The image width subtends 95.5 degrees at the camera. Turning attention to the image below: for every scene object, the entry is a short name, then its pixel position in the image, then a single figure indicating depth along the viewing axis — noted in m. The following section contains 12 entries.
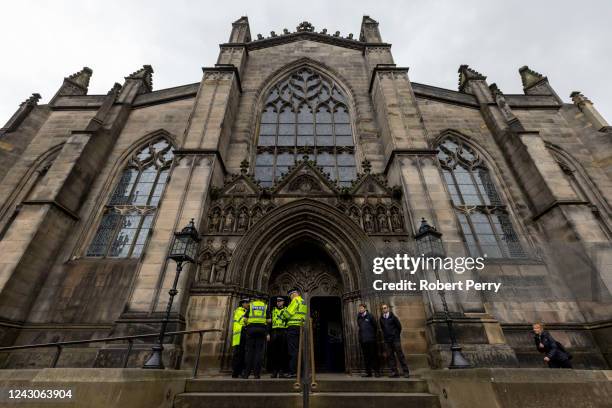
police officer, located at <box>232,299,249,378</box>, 6.11
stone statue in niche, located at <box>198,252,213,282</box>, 7.59
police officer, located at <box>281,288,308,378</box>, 5.79
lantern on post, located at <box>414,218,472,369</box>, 6.55
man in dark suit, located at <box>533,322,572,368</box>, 5.34
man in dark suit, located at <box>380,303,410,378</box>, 5.86
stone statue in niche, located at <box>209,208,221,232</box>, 8.47
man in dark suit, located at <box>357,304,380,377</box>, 6.28
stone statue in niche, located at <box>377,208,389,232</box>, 8.47
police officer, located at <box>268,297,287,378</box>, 6.14
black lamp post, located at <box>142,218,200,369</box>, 6.40
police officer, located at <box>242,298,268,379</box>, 5.78
